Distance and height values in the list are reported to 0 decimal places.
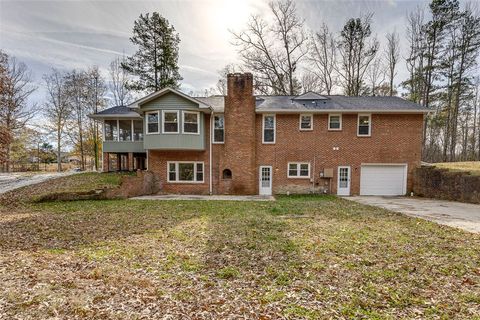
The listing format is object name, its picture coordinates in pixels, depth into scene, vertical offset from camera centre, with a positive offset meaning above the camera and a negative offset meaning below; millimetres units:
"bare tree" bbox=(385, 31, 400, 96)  24766 +9913
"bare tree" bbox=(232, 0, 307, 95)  24047 +9044
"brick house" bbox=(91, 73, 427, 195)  14766 +219
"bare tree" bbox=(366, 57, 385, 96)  25109 +6694
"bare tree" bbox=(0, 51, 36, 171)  22827 +6009
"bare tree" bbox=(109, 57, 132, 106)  29281 +7717
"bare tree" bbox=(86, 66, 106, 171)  27406 +6299
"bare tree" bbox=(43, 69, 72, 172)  27484 +5070
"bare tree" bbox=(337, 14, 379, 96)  23609 +9972
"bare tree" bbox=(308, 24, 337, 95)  25641 +10051
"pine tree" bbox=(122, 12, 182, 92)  23797 +9084
